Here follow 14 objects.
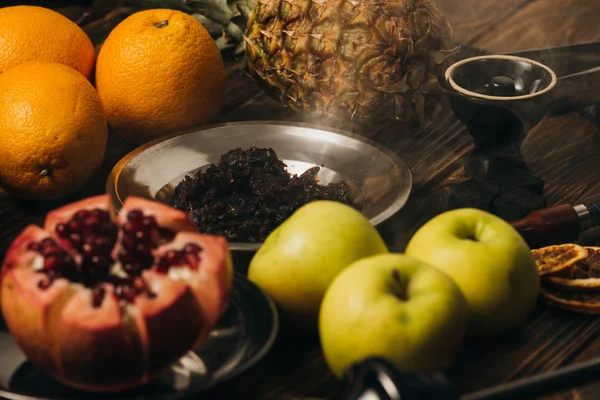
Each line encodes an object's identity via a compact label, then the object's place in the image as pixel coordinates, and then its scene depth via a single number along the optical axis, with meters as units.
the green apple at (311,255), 0.81
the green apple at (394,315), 0.72
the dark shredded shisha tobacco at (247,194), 1.02
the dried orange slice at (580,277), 0.91
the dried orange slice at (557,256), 0.92
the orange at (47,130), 1.07
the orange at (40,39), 1.23
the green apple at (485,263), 0.81
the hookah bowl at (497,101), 1.13
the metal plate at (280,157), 1.08
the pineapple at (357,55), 1.24
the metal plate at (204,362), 0.73
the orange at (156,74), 1.20
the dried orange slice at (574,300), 0.90
